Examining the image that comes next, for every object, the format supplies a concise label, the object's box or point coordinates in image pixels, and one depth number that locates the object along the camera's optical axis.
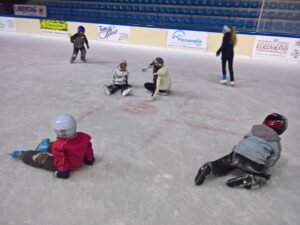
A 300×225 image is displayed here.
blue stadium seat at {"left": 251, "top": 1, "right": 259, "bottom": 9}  11.07
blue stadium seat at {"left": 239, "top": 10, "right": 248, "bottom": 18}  11.02
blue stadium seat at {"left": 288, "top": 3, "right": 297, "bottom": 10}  10.21
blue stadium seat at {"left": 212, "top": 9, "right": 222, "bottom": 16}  11.57
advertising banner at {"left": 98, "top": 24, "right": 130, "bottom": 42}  10.47
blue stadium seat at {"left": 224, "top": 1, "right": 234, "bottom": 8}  11.53
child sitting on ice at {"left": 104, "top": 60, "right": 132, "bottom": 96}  4.29
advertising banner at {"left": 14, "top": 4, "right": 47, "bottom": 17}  14.24
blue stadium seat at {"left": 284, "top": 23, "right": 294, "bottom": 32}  9.03
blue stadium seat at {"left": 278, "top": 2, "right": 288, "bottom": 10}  10.04
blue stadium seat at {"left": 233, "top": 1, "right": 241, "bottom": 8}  11.38
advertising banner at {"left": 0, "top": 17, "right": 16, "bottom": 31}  12.58
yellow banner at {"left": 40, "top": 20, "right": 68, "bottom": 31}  11.58
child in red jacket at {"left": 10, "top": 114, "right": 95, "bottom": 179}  1.97
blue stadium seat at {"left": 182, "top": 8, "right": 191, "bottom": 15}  12.07
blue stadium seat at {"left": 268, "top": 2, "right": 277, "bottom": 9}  9.95
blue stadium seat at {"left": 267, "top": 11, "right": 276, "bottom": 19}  9.61
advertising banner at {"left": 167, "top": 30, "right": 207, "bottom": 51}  9.48
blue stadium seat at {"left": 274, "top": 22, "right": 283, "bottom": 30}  9.03
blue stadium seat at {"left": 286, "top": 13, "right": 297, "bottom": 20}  9.80
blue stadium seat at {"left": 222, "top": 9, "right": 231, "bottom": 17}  11.41
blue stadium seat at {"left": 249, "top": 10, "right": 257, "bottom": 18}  10.90
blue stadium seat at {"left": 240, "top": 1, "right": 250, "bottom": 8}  11.22
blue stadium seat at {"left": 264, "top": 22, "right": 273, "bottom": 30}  9.16
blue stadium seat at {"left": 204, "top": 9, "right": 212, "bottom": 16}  11.76
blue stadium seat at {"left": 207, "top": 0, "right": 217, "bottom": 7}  11.87
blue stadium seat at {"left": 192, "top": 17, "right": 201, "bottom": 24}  11.55
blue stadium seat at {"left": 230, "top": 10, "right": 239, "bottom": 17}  11.28
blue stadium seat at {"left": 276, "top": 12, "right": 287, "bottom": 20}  9.76
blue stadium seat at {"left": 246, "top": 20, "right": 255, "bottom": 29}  10.26
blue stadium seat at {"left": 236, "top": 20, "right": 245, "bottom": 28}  10.59
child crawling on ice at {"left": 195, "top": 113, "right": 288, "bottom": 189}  2.07
